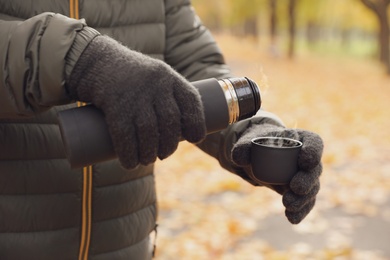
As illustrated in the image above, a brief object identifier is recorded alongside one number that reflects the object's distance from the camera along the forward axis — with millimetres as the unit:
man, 1229
